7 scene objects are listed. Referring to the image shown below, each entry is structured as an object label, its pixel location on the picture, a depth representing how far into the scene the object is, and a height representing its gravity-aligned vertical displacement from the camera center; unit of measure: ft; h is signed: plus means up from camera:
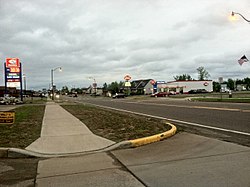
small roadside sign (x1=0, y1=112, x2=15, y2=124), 23.53 -3.10
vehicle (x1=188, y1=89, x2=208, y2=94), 228.08 -1.98
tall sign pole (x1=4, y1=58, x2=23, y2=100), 111.80 +9.99
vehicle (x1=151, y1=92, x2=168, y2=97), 172.26 -3.74
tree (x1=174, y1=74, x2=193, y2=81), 396.01 +24.27
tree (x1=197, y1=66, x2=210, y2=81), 340.33 +27.10
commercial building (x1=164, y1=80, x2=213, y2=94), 256.52 +4.46
